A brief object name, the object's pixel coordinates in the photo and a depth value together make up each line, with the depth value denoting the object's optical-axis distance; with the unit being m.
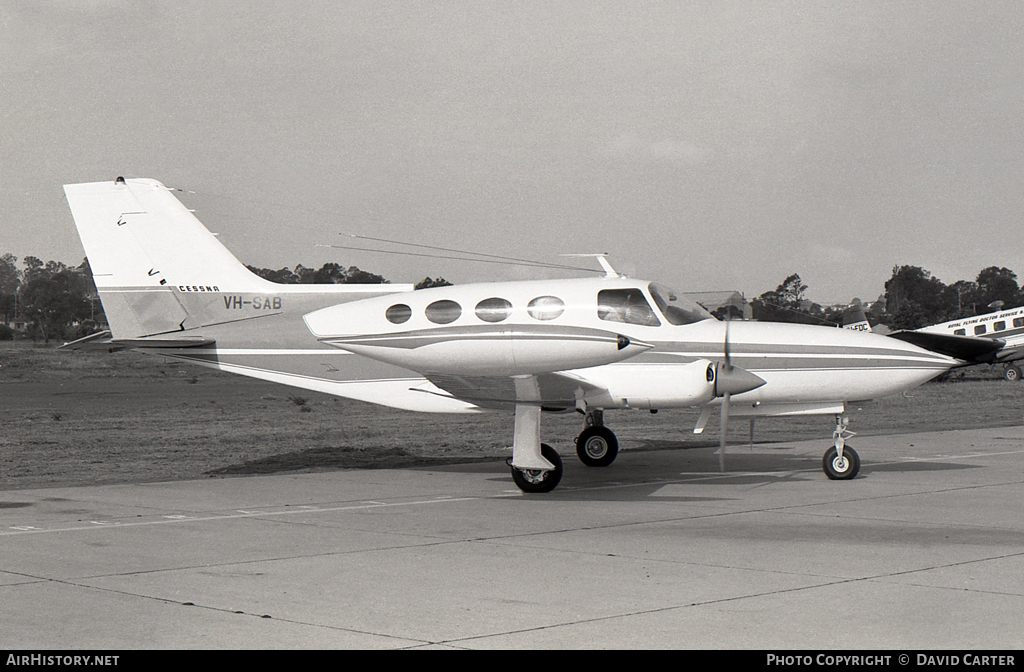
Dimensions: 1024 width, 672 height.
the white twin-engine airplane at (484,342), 11.88
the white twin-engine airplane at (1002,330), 47.78
